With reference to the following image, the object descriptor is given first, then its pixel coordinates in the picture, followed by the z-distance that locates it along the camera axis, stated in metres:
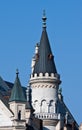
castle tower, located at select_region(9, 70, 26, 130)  79.81
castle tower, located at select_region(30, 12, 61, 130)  92.56
